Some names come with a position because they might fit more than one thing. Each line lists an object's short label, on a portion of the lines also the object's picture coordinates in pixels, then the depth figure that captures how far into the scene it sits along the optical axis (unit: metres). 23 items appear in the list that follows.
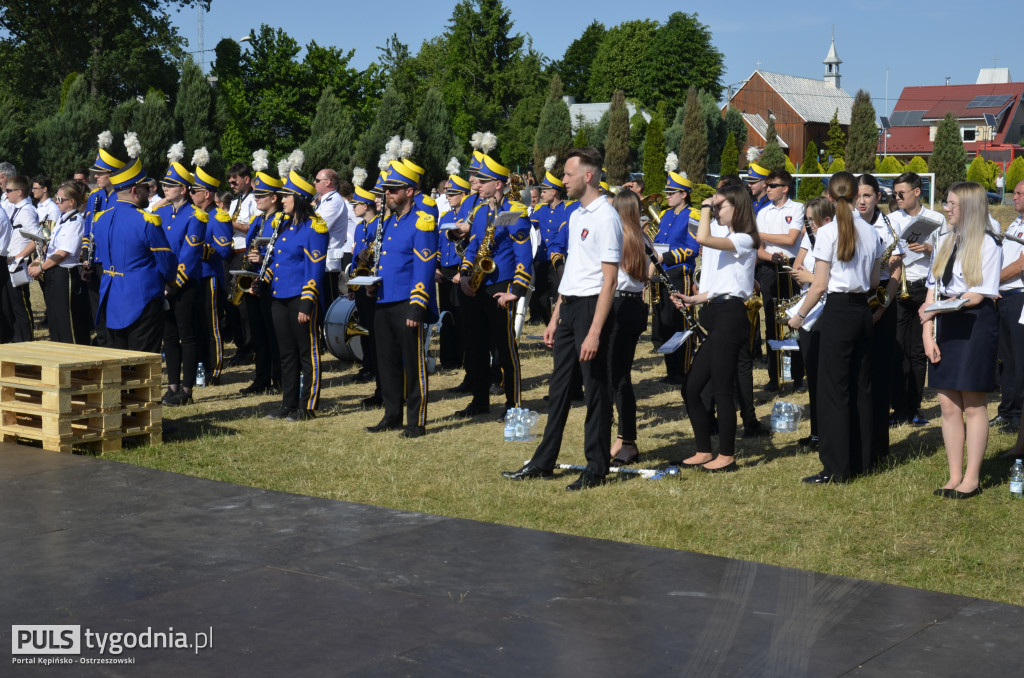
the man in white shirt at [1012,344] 9.92
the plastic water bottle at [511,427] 9.24
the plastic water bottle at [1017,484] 7.34
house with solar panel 103.00
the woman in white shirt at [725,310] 7.93
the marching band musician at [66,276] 11.66
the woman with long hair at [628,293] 7.78
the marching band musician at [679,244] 11.60
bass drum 11.92
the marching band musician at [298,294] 10.08
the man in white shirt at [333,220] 12.48
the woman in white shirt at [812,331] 8.16
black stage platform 4.57
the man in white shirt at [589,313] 7.36
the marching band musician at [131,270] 9.87
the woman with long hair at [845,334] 7.54
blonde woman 7.23
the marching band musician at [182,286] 11.13
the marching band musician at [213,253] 11.73
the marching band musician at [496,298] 10.42
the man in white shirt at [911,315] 9.75
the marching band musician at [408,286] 9.36
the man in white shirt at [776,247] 10.68
